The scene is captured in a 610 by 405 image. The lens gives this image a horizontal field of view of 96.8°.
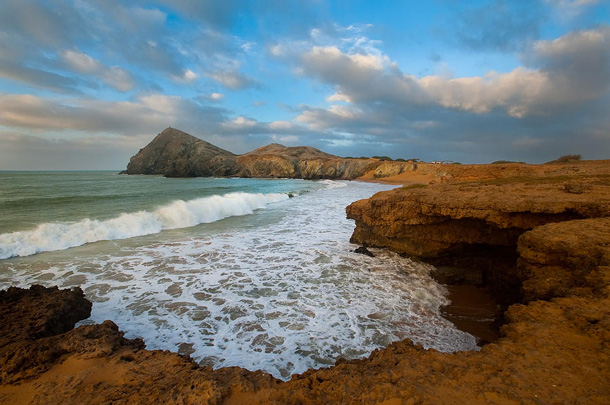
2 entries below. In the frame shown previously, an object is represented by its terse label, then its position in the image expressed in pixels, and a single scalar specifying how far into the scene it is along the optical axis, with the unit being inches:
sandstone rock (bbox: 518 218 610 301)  145.4
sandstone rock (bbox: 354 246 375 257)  349.4
